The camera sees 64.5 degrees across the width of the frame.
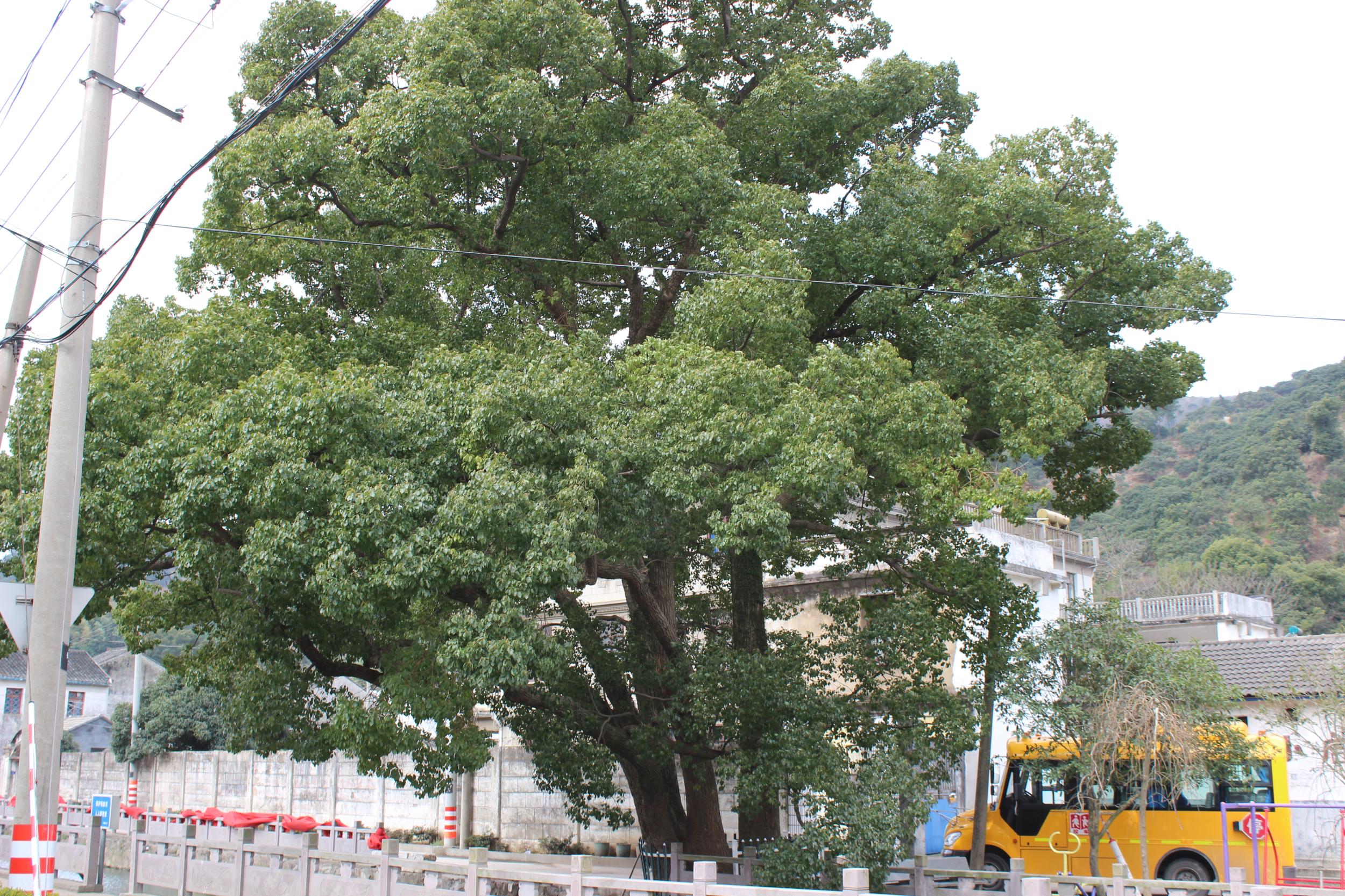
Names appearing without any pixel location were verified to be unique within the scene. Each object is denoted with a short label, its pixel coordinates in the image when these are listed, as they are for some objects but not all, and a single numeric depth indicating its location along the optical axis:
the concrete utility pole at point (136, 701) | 32.45
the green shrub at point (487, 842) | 22.55
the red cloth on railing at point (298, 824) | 20.25
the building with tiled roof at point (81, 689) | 47.41
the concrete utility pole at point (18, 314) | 11.10
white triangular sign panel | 9.02
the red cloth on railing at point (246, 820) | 20.42
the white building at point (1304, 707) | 15.78
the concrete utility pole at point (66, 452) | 8.90
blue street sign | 16.05
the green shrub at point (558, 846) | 22.12
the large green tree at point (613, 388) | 11.34
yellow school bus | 15.61
